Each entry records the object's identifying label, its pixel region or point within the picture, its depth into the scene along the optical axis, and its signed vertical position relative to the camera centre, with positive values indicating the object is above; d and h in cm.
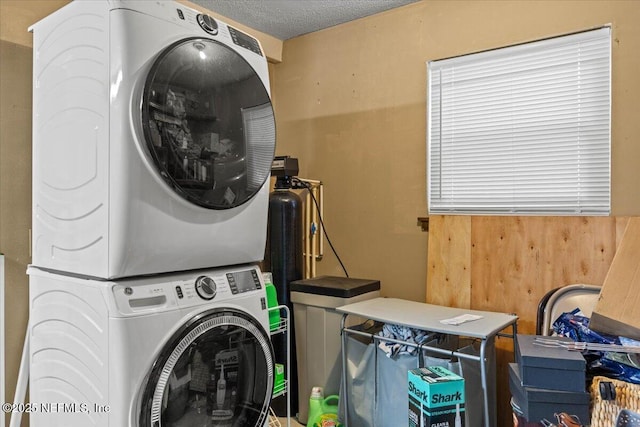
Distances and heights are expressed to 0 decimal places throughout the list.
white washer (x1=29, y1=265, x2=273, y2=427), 144 -50
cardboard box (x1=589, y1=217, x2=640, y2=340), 171 -32
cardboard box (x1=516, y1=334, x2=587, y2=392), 151 -54
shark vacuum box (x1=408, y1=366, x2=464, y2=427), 162 -70
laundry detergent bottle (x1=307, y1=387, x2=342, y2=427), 238 -108
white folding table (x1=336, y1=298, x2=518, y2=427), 183 -49
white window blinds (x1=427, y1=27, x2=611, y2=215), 223 +50
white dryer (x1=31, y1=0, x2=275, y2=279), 144 +28
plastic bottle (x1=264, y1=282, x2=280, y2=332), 226 -50
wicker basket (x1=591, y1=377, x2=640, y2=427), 144 -63
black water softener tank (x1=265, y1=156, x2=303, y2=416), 277 -19
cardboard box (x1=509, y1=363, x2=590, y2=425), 150 -66
